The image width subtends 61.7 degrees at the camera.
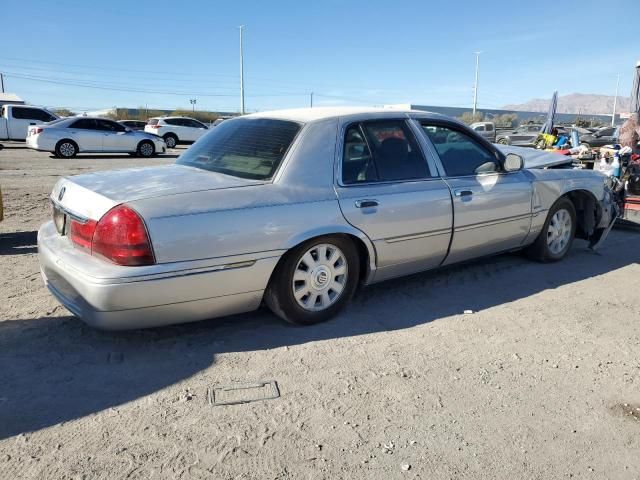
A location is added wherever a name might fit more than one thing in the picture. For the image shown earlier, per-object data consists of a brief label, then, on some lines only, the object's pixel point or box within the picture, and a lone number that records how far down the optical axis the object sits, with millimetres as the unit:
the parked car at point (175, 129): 26141
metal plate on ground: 2828
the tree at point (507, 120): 50362
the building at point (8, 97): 48375
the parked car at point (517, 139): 21047
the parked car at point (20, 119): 20906
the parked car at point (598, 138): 22672
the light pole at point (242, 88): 47697
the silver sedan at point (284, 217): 3053
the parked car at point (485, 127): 26358
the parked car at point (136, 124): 31078
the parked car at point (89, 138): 17016
